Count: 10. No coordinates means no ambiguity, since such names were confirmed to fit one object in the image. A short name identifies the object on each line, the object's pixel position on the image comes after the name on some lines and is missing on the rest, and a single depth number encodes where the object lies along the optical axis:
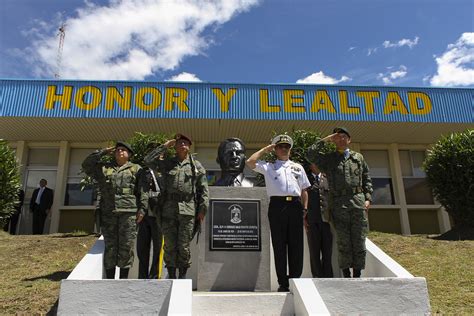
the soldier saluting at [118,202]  4.14
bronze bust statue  5.84
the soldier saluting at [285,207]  4.01
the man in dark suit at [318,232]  4.81
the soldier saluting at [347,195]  3.99
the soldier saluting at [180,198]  4.00
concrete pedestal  4.63
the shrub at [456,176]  7.95
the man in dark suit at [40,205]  11.21
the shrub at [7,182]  7.96
